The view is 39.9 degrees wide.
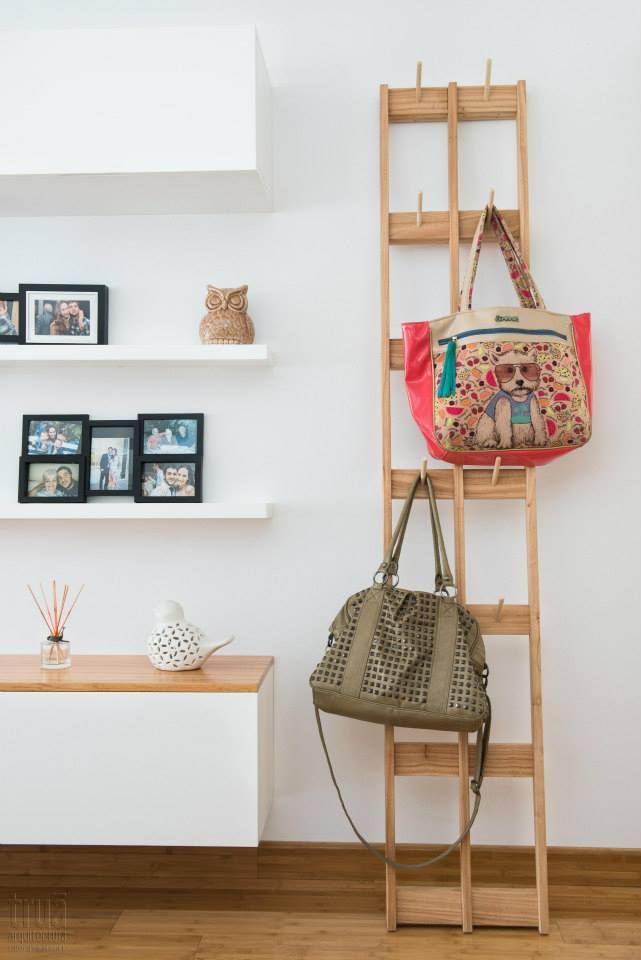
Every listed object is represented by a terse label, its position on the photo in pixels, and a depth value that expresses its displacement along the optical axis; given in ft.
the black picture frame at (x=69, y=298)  7.54
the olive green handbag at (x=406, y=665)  6.57
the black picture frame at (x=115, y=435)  7.55
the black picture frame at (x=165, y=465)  7.48
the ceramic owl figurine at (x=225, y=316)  7.26
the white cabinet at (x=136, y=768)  6.59
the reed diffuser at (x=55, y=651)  7.09
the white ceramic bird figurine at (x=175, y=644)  6.88
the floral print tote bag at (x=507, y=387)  6.77
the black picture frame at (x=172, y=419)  7.54
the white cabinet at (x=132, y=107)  6.86
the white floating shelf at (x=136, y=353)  7.17
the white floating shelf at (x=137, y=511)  7.26
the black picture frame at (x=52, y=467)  7.54
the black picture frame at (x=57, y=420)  7.62
